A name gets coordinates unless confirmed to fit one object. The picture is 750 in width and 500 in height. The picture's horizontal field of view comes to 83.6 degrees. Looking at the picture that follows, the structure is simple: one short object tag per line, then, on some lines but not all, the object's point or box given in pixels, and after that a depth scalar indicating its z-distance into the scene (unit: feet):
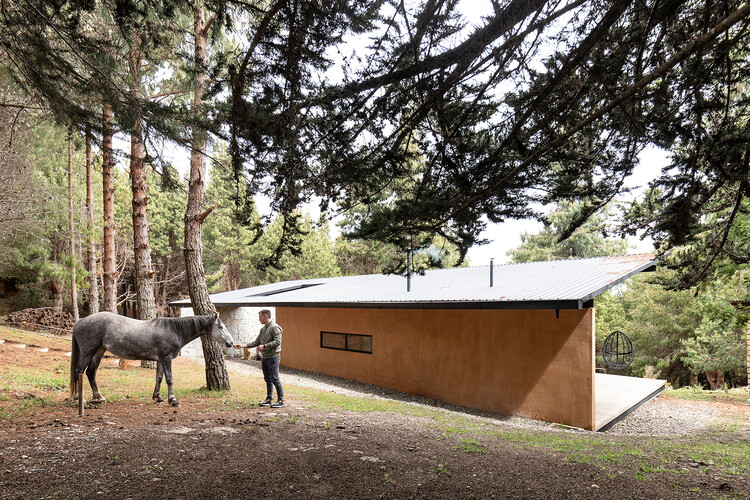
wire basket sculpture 36.79
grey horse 19.79
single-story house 27.43
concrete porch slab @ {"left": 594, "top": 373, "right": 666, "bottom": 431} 29.48
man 22.30
